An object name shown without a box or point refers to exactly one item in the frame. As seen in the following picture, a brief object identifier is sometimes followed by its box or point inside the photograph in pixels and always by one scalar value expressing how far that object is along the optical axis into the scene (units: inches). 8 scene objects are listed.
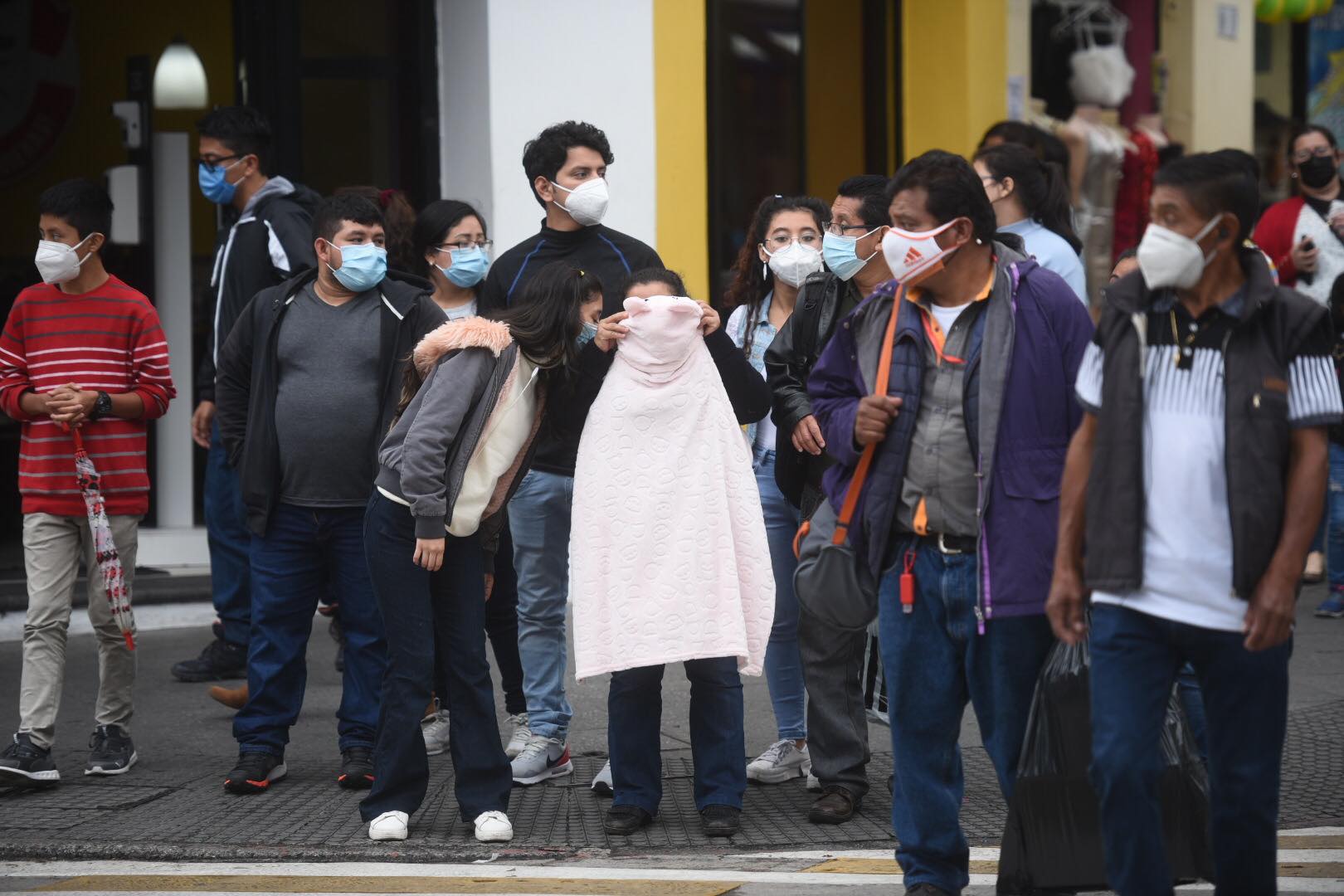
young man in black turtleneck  487.8
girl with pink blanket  427.8
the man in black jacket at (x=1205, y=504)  297.1
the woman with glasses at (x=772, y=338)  482.0
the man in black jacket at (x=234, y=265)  587.8
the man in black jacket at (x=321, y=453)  484.4
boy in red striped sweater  500.4
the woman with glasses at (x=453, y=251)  540.1
